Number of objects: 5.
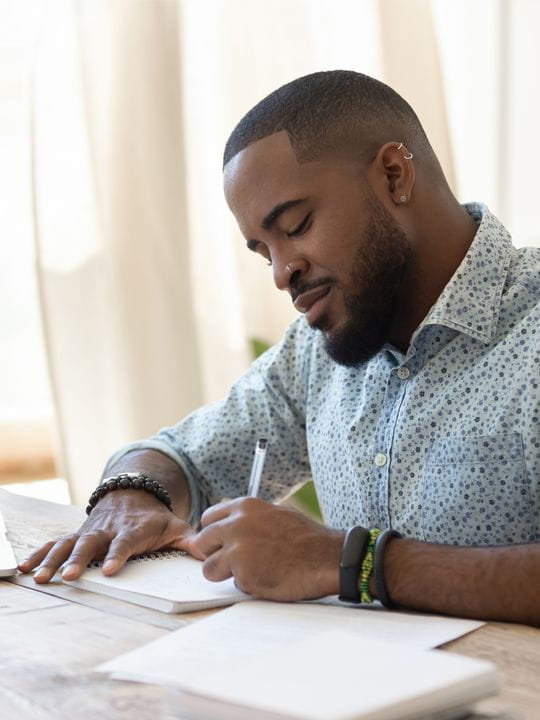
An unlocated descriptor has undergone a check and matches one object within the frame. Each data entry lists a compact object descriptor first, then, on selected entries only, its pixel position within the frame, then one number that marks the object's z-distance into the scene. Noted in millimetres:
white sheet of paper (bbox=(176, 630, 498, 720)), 940
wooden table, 1180
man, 1566
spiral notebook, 1400
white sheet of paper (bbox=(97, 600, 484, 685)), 1194
